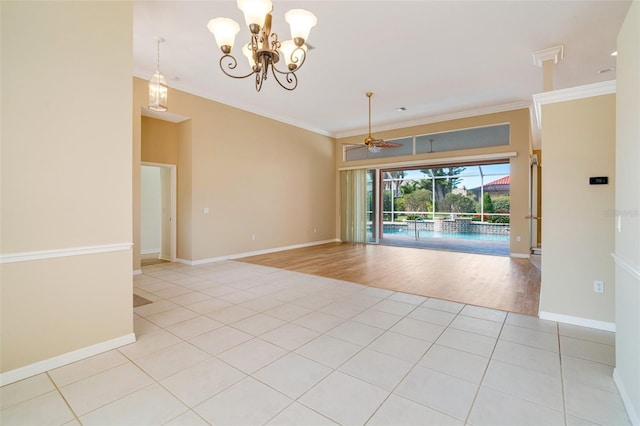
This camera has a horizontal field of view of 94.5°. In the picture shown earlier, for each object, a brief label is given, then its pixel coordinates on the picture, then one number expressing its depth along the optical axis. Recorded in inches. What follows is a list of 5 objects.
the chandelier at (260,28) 91.3
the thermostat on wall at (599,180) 110.5
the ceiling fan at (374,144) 229.5
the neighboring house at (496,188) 462.3
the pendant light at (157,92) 155.5
